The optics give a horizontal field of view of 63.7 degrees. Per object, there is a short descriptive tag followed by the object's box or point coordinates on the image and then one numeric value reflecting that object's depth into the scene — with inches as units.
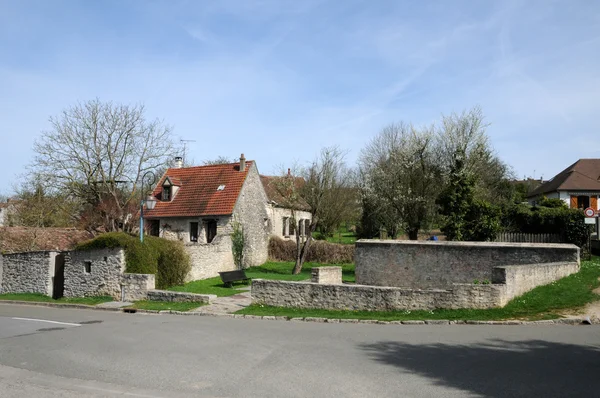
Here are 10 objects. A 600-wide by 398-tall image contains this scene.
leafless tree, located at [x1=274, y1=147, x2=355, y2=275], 1254.3
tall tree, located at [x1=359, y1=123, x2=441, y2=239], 1397.6
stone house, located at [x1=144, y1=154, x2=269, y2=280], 1286.9
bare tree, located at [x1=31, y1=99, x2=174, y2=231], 1332.4
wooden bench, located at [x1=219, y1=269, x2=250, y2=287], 954.7
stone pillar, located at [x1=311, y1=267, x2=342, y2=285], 759.7
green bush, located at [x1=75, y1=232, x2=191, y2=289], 865.5
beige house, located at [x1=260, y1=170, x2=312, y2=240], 1615.4
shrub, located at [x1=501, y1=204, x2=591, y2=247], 1005.2
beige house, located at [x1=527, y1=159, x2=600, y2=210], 1999.3
